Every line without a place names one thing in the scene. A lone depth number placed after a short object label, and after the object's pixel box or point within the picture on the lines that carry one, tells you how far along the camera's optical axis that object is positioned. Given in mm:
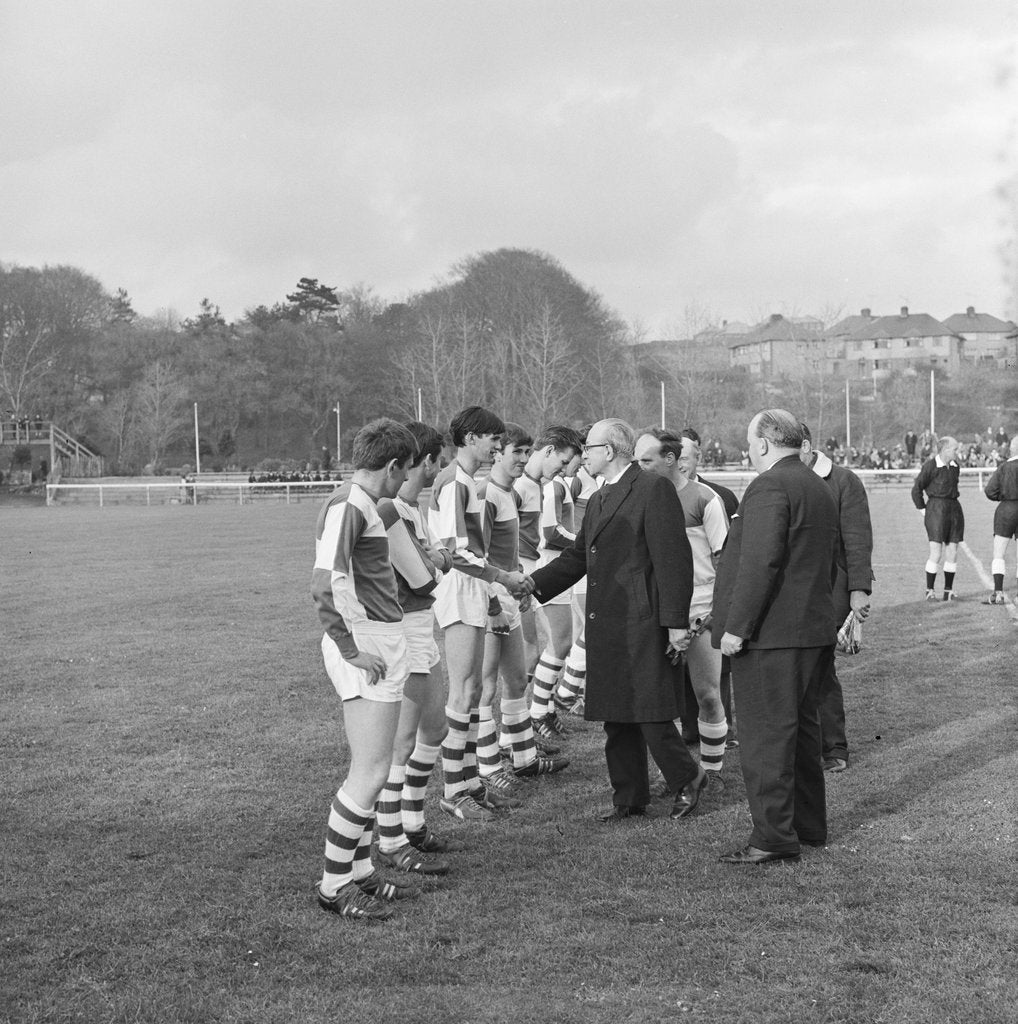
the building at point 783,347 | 77625
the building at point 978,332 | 119125
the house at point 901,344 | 112750
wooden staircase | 69562
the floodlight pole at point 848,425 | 67250
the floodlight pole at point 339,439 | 80625
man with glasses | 6230
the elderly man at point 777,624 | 5586
